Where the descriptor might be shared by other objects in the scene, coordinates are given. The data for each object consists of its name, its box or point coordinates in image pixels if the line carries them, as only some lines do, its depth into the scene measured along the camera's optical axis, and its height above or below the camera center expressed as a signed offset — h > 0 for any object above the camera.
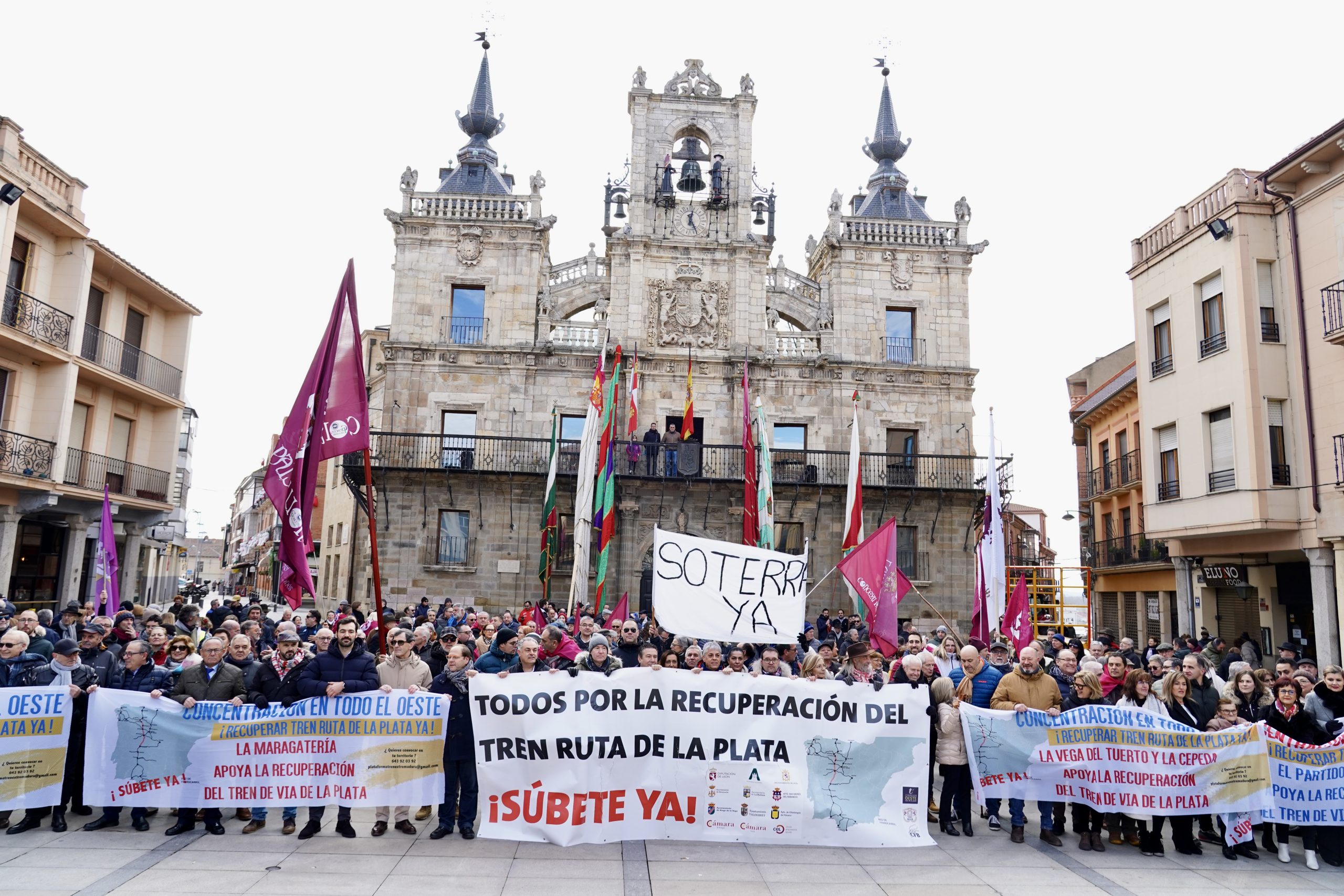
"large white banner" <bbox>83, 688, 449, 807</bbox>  7.62 -1.59
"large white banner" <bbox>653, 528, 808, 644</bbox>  9.55 -0.07
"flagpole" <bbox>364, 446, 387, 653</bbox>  7.66 -0.09
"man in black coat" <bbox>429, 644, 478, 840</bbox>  7.68 -1.68
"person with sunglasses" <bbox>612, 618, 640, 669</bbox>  10.52 -0.81
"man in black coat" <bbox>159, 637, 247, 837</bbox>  7.80 -1.02
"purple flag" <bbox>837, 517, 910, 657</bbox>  12.77 +0.12
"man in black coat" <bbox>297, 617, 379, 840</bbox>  7.69 -0.90
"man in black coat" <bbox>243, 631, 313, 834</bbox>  7.79 -0.99
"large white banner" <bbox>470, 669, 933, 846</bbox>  7.57 -1.58
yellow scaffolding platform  28.11 -0.16
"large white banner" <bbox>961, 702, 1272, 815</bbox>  7.84 -1.52
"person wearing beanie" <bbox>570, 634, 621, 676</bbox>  8.61 -0.79
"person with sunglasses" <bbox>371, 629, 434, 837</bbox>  8.14 -0.89
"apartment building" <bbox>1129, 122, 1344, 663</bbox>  16.30 +4.02
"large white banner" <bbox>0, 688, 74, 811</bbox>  7.50 -1.56
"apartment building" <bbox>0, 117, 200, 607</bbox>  19.66 +4.51
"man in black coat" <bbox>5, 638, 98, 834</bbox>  7.81 -1.06
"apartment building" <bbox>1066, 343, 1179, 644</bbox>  25.50 +2.28
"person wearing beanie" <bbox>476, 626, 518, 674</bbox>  8.27 -0.74
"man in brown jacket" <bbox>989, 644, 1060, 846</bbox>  8.37 -0.94
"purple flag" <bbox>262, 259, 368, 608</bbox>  8.38 +1.35
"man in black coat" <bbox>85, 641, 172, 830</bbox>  8.03 -0.98
